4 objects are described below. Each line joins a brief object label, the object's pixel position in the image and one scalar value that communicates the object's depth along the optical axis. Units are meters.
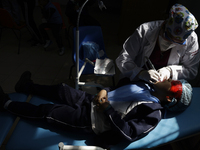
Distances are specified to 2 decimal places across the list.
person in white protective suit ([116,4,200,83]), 1.19
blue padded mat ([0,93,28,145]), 1.05
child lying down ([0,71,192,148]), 1.05
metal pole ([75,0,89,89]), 1.23
